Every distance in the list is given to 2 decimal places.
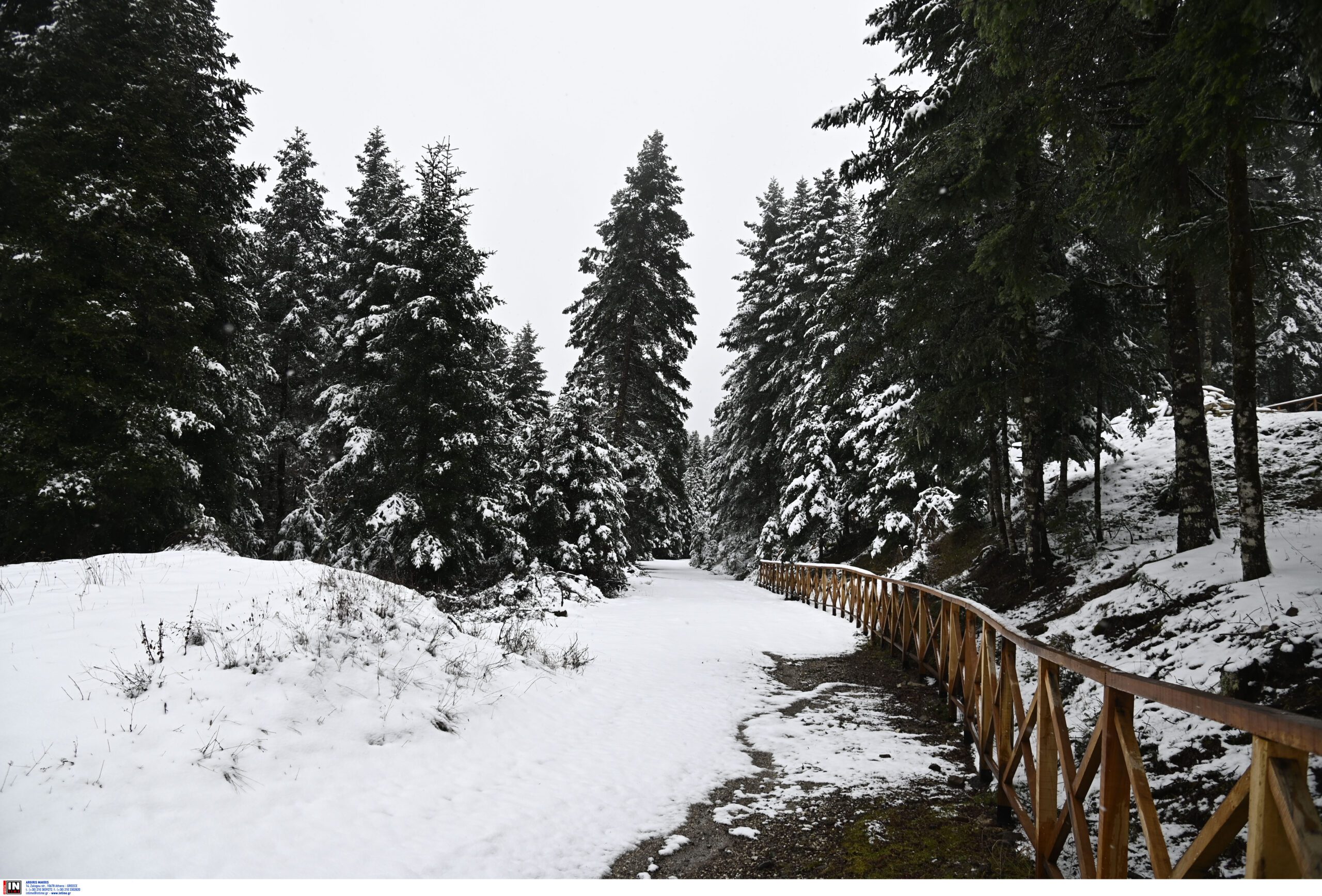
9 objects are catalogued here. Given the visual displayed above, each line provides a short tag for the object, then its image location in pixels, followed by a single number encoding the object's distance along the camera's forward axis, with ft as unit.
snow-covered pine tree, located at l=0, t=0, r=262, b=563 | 32.24
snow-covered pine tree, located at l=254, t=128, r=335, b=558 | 61.46
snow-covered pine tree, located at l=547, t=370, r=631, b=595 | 55.31
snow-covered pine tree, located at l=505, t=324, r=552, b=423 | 77.36
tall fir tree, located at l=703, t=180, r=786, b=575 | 86.48
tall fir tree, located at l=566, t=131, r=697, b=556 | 71.51
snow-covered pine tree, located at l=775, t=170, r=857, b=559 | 68.49
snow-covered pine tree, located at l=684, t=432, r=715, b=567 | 146.00
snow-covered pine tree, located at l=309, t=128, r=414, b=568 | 47.24
